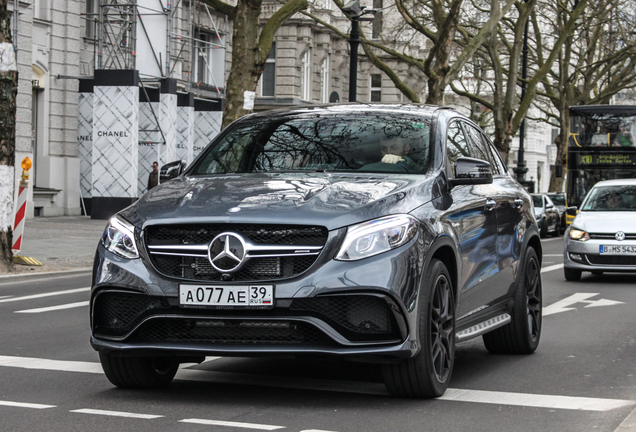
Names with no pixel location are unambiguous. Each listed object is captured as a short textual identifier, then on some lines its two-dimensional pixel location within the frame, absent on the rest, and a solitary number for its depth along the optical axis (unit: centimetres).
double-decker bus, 3117
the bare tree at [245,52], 2091
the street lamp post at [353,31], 2241
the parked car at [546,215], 3353
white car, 1573
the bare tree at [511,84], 3953
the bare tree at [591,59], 4366
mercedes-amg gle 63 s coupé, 567
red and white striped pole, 1688
